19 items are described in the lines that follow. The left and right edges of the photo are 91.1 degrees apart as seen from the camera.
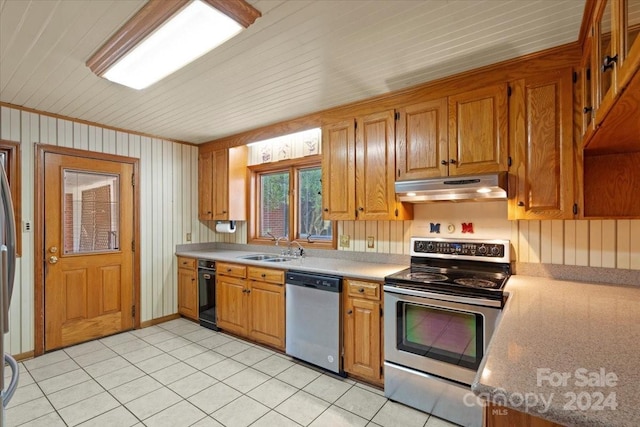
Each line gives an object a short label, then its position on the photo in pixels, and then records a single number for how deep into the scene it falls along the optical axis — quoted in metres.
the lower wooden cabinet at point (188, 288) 3.90
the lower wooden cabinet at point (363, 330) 2.38
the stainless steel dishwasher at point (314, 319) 2.57
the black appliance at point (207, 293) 3.66
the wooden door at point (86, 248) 3.13
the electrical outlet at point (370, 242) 3.04
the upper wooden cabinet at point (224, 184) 3.98
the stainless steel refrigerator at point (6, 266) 1.09
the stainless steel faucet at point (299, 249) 3.42
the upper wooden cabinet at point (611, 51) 0.98
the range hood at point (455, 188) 2.04
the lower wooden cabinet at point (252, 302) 3.00
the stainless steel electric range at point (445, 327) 1.93
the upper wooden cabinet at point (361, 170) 2.63
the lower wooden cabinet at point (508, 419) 0.87
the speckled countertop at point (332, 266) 2.48
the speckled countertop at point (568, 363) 0.74
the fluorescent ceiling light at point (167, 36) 1.53
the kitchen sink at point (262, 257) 3.61
